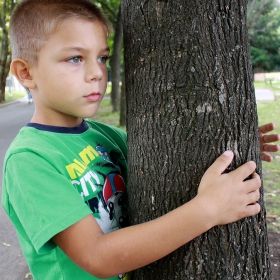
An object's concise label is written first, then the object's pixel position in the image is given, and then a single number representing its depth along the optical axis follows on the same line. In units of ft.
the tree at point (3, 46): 64.75
